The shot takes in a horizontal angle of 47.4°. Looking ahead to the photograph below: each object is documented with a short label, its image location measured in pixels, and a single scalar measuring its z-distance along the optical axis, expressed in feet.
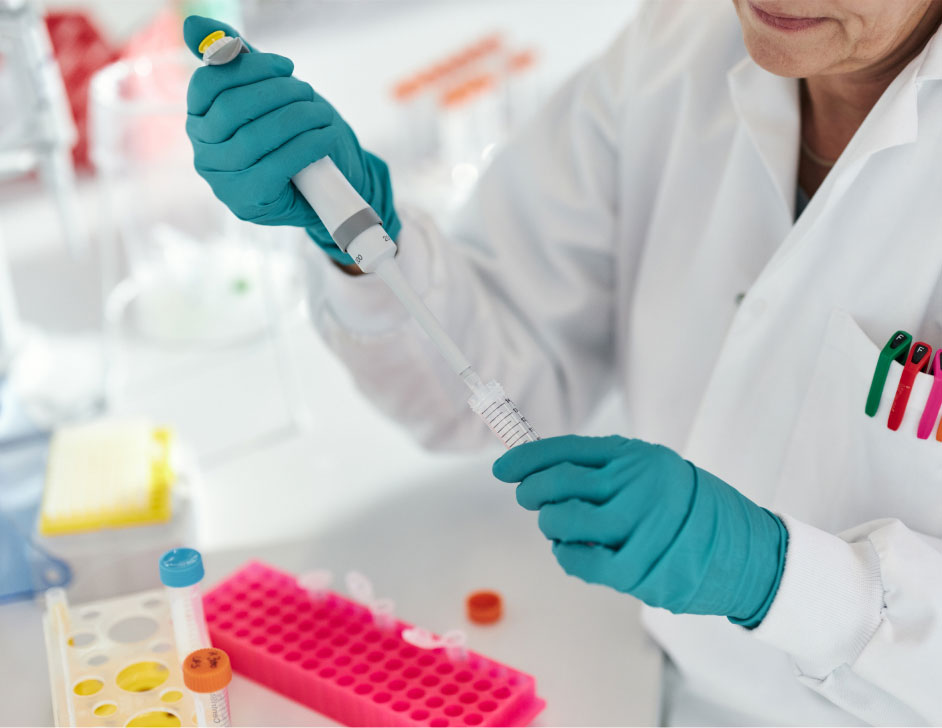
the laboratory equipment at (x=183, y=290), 5.28
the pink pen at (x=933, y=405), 3.23
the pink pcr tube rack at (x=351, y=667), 3.24
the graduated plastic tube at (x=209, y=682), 3.01
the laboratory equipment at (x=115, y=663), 3.21
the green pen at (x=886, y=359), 3.34
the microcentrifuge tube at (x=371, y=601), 3.57
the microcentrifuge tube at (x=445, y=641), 3.38
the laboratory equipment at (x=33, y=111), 4.69
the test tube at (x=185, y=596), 3.17
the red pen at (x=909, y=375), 3.28
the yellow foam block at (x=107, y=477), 4.03
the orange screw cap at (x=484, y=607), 3.89
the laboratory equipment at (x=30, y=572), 3.95
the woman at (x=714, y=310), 3.03
